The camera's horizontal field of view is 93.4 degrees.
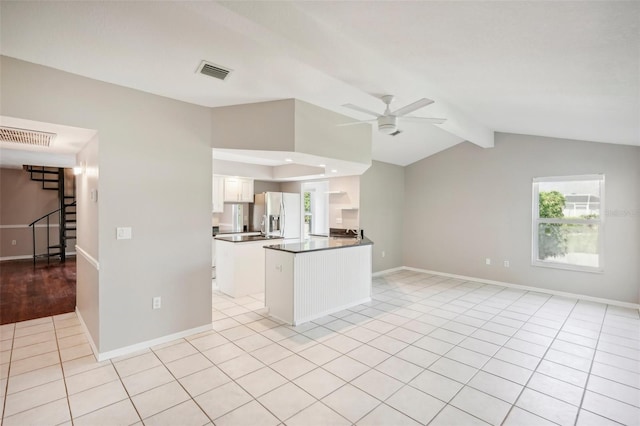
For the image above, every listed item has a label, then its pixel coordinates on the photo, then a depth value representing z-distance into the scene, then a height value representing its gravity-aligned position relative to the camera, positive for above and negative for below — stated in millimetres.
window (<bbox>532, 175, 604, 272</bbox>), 4816 -176
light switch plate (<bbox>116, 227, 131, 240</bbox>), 2906 -234
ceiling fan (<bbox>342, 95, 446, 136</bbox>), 2797 +940
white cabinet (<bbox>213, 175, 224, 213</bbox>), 6527 +346
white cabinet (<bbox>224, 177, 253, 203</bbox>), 6723 +457
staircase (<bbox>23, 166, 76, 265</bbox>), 7520 +118
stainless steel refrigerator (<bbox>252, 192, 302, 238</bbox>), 6672 -88
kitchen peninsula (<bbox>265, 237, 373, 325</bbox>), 3736 -915
